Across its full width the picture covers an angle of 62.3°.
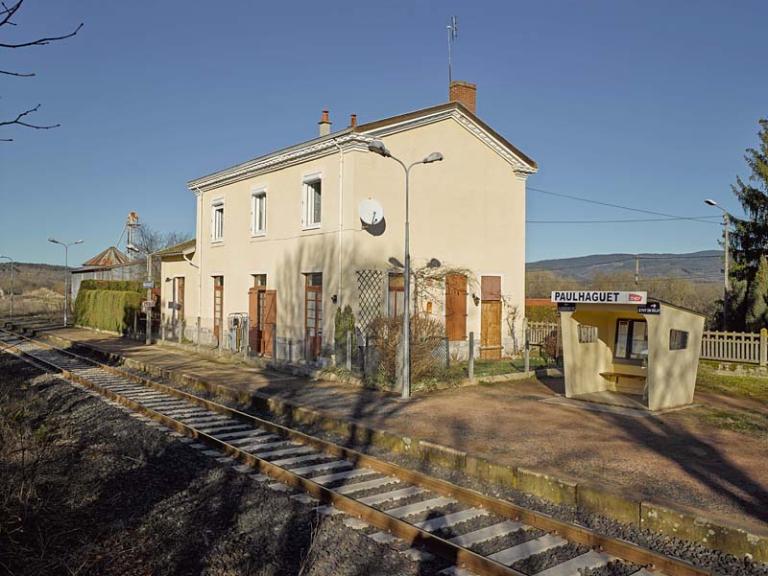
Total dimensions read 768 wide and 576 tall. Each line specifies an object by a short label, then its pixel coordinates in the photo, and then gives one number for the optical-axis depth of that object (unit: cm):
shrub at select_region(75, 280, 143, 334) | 3156
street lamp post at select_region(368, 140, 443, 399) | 1325
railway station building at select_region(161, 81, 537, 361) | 1827
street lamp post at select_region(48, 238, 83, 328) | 4072
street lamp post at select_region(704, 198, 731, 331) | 2485
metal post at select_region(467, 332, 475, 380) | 1534
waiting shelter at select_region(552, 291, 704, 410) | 1152
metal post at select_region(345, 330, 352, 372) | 1658
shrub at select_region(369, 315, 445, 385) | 1486
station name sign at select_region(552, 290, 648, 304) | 1148
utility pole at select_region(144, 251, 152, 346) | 2619
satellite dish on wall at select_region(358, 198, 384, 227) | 1767
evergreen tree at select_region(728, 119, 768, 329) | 2300
